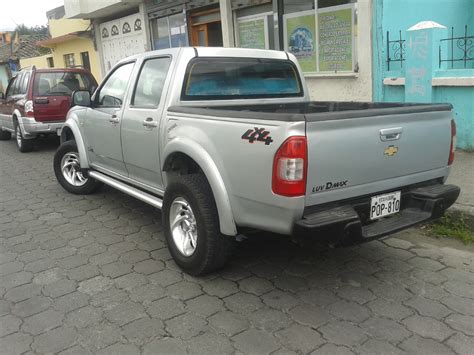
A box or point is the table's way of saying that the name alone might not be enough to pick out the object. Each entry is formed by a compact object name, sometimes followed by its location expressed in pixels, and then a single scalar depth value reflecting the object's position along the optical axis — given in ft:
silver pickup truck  8.95
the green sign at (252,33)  33.06
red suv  29.81
